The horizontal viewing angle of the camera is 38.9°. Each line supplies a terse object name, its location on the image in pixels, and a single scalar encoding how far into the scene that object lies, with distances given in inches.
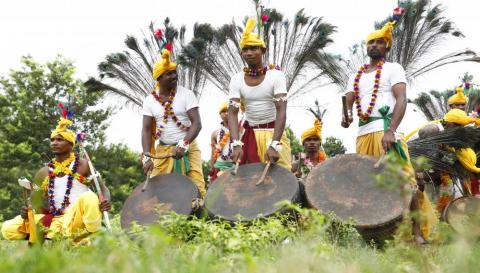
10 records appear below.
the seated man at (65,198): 220.5
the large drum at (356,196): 198.7
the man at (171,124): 256.5
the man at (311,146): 312.1
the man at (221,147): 295.3
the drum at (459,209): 270.4
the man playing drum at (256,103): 237.1
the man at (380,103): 221.4
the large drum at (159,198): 223.1
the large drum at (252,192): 203.2
